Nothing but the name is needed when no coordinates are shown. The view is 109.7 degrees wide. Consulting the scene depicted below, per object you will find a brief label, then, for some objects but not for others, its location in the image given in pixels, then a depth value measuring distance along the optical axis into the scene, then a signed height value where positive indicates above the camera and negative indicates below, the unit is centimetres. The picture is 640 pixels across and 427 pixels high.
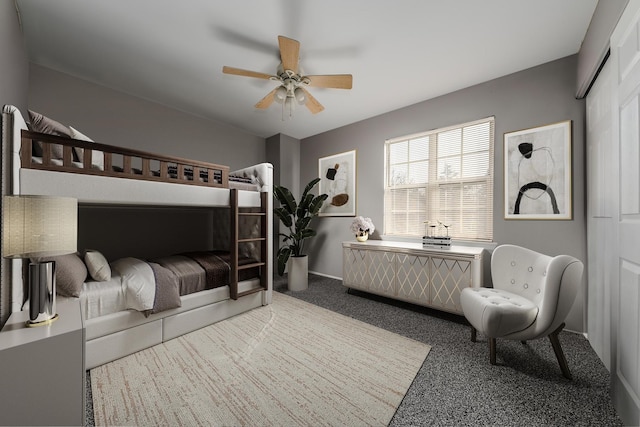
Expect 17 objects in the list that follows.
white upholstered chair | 144 -65
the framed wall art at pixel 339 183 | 389 +56
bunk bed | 142 +14
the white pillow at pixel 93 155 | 171 +46
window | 270 +43
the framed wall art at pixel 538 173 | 221 +43
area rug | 125 -112
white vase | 338 -34
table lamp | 97 -10
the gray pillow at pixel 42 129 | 158 +61
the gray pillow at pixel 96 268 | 180 -44
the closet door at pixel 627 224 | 109 -5
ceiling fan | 187 +128
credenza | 234 -67
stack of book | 258 -32
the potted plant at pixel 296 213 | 371 +2
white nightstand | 89 -67
